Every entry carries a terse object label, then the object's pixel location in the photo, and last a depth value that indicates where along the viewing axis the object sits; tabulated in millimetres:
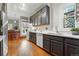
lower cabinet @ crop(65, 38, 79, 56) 823
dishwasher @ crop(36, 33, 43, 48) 1546
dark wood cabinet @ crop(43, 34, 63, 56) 1017
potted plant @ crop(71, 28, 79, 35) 967
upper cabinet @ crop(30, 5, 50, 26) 1134
